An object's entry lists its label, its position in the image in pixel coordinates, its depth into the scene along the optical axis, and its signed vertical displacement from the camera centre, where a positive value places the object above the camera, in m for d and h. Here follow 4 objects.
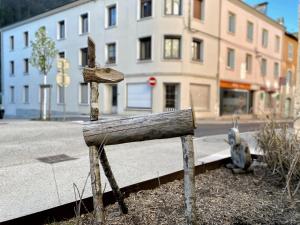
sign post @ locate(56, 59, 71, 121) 14.22 +1.29
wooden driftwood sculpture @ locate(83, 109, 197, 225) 2.47 -0.29
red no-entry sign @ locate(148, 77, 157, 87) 18.64 +1.25
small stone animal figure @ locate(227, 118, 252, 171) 4.54 -0.83
